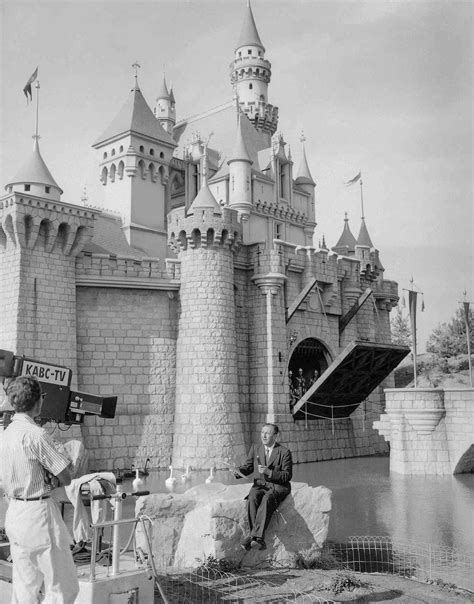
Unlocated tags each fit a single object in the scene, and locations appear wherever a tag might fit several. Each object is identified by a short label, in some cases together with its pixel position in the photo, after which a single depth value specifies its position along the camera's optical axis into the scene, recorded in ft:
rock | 26.45
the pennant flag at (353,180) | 112.06
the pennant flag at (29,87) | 84.79
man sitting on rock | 26.86
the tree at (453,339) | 164.25
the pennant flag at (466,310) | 96.04
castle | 67.72
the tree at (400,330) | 214.90
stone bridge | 65.10
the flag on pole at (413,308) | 81.43
